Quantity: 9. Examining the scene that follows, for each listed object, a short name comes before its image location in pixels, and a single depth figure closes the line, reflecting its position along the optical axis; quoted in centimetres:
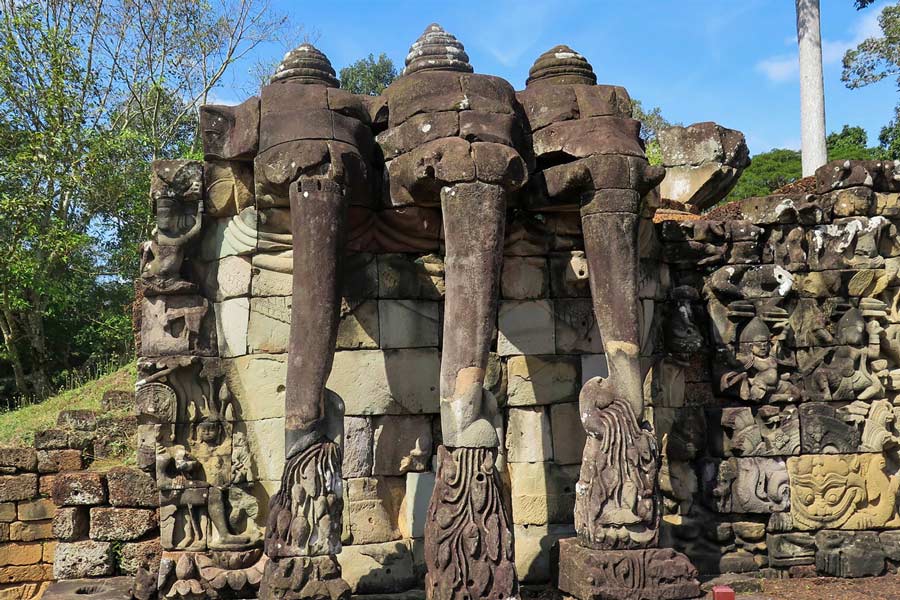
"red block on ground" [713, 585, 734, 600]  507
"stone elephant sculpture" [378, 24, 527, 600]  512
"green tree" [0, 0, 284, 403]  1628
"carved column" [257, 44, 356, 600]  527
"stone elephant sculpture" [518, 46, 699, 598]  543
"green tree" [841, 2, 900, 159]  2277
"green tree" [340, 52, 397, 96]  3996
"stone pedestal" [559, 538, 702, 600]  530
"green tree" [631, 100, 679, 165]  3448
